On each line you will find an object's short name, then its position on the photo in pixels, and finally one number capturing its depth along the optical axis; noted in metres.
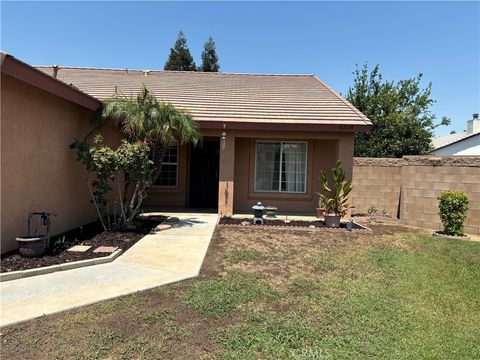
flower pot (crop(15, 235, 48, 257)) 5.86
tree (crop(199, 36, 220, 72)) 35.03
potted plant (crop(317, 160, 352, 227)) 9.88
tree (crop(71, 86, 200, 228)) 7.82
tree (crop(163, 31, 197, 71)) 33.72
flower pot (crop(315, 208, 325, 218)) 10.92
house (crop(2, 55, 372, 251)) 10.79
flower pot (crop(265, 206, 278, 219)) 10.78
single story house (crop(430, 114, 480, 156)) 25.31
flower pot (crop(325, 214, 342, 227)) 9.84
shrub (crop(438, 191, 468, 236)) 9.33
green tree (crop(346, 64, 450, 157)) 20.98
